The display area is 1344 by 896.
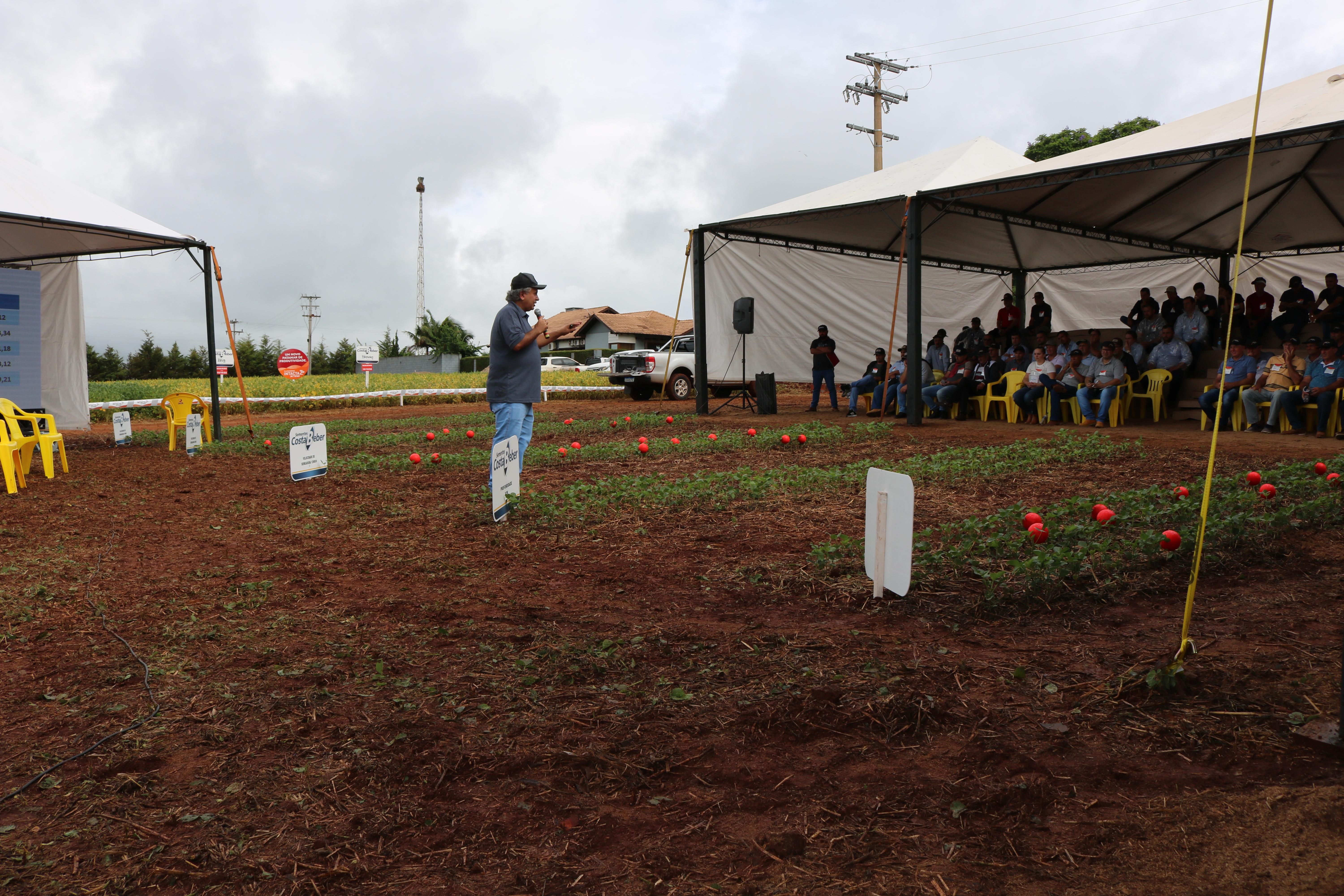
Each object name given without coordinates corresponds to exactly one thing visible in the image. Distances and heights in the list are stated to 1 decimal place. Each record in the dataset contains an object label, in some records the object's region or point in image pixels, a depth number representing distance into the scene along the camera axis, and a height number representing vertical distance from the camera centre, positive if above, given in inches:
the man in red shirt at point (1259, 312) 565.0 +45.7
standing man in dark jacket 703.1 +17.9
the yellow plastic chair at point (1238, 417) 464.4 -17.7
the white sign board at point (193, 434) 468.8 -27.0
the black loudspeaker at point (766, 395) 673.6 -9.2
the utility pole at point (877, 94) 1197.1 +391.3
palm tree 2162.9 +110.9
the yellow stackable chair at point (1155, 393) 530.6 -5.9
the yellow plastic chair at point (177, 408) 509.0 -14.5
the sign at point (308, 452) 343.6 -27.1
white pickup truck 918.4 +12.6
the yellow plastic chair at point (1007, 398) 572.1 -9.7
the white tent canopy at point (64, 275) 457.7 +69.2
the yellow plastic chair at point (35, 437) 351.6 -22.3
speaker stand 717.3 -14.7
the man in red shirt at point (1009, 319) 670.5 +49.2
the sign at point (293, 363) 1152.8 +25.3
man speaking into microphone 268.1 +6.1
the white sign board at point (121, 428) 508.4 -25.8
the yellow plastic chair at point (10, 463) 333.1 -30.0
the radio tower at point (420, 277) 1937.7 +245.5
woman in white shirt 553.0 -1.1
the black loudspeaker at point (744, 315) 668.1 +51.1
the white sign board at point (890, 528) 156.1 -25.9
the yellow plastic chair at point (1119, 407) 524.4 -13.6
